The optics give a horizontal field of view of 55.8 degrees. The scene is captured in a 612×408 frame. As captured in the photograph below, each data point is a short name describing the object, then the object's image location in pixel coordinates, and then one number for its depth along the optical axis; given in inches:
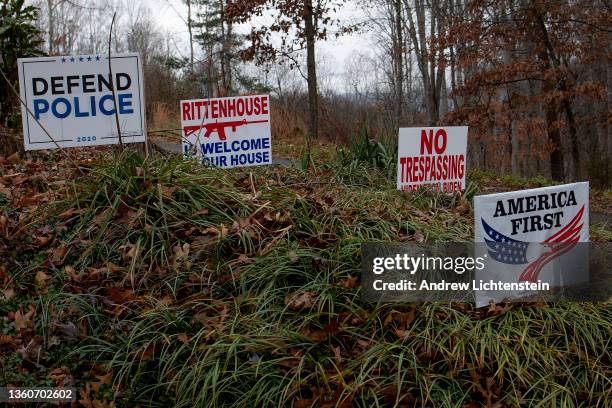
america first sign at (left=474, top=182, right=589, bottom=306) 142.6
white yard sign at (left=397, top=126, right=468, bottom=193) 233.1
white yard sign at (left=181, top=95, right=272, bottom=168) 230.4
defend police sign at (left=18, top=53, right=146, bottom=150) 192.1
